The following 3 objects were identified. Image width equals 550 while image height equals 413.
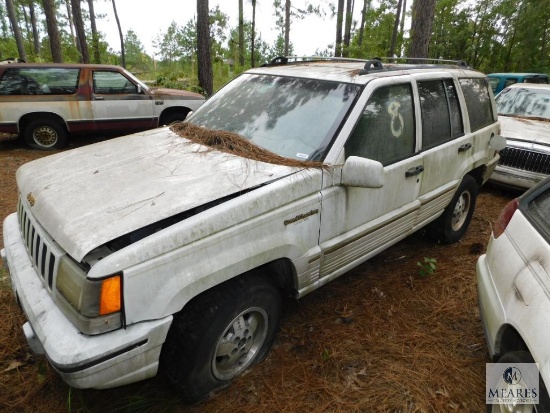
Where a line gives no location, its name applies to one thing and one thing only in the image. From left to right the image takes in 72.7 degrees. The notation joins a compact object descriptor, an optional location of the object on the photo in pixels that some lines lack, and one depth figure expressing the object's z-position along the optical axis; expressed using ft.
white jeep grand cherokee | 5.74
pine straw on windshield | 8.01
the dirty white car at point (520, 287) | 5.81
